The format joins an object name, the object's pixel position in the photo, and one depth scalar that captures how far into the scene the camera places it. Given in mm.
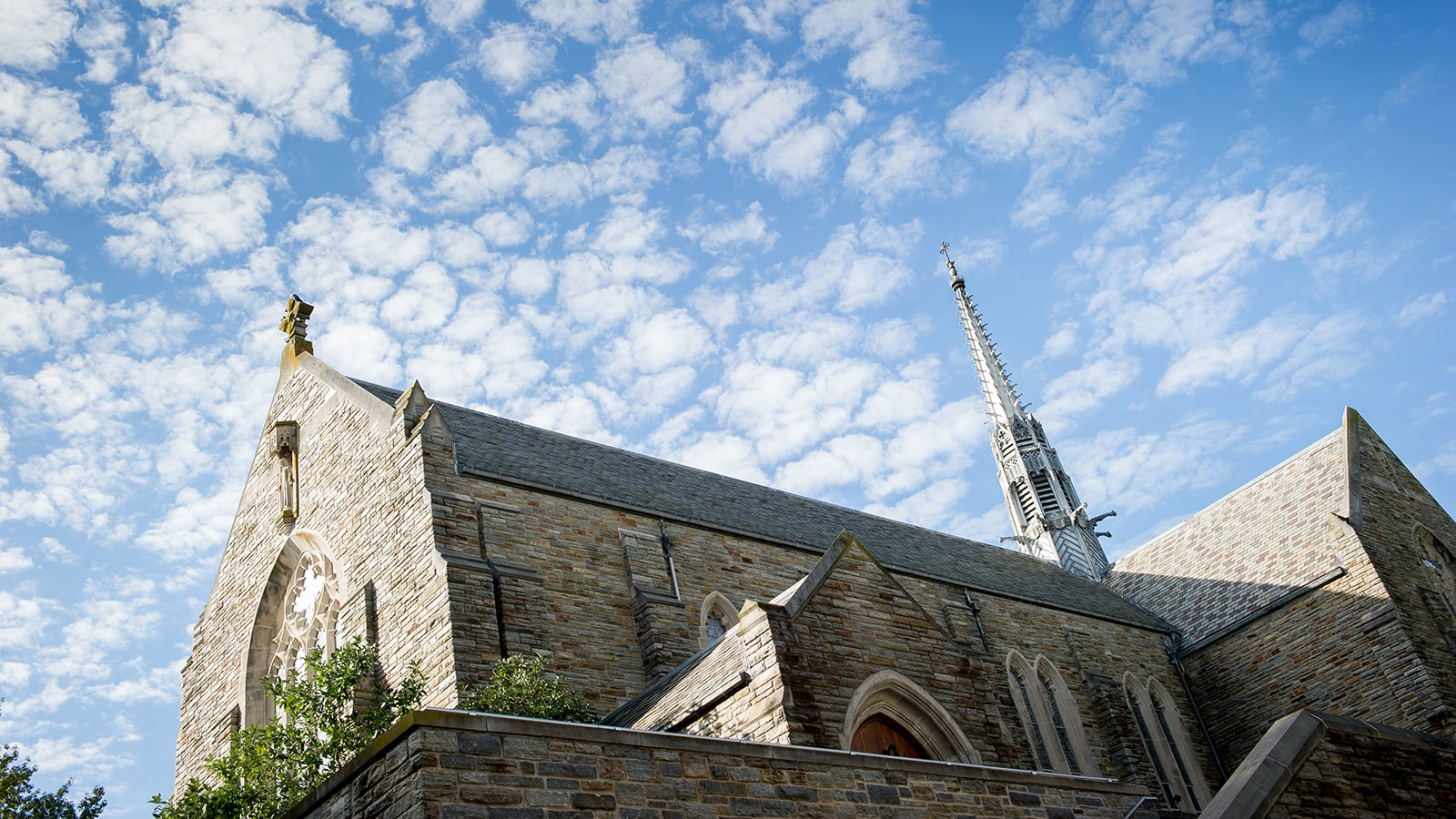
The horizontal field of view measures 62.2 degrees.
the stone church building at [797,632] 10273
